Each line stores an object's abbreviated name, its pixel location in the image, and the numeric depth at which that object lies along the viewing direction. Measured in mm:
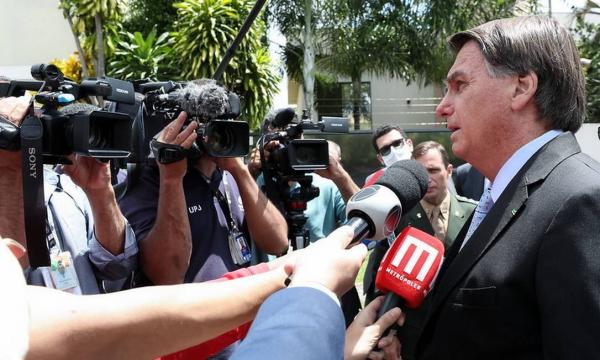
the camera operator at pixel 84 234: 2020
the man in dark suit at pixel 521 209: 1340
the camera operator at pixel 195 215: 2316
